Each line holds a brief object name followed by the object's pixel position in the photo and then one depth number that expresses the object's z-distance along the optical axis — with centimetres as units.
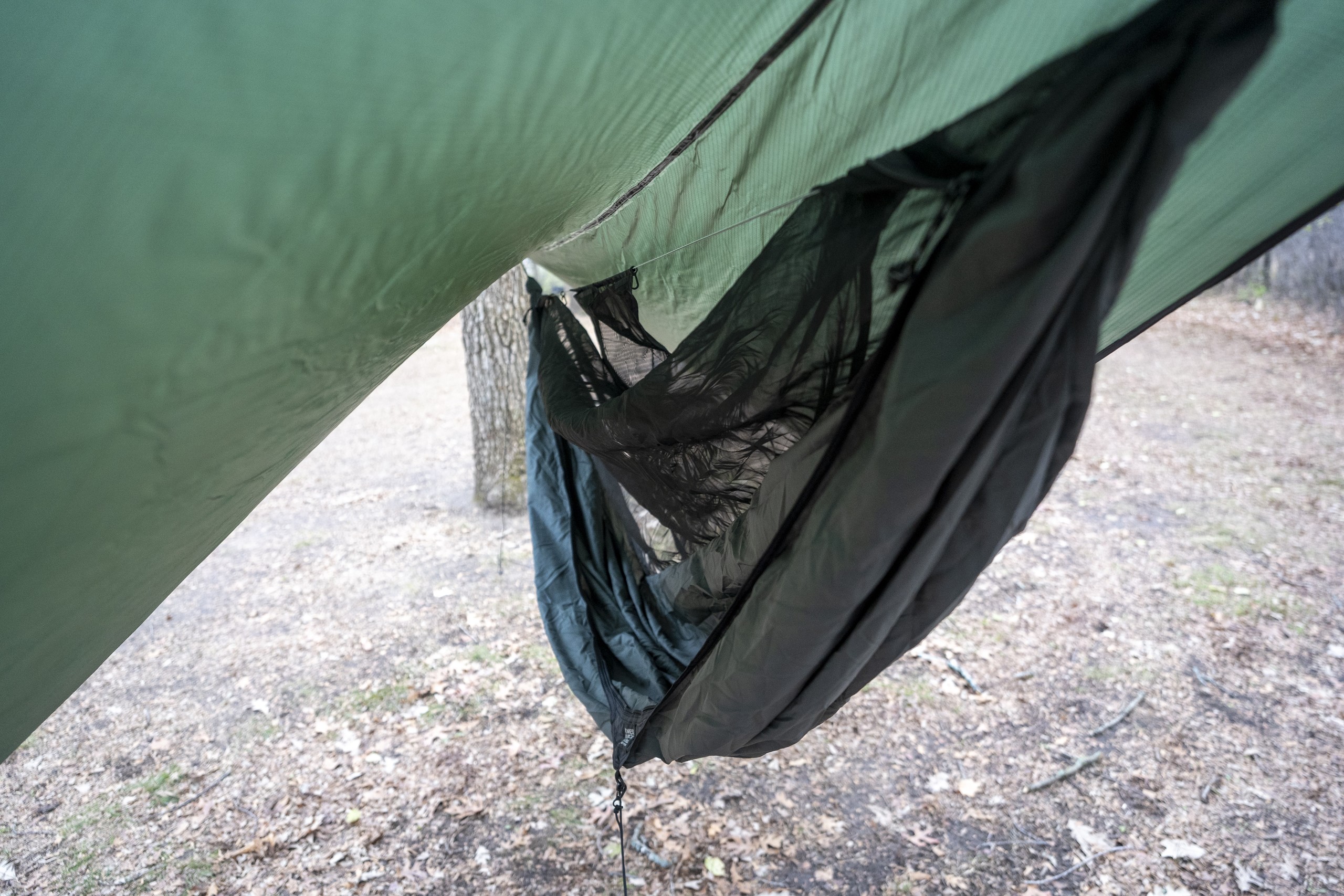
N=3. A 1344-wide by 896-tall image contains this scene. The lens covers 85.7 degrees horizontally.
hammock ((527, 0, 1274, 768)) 61
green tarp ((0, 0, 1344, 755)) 59
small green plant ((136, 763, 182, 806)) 221
